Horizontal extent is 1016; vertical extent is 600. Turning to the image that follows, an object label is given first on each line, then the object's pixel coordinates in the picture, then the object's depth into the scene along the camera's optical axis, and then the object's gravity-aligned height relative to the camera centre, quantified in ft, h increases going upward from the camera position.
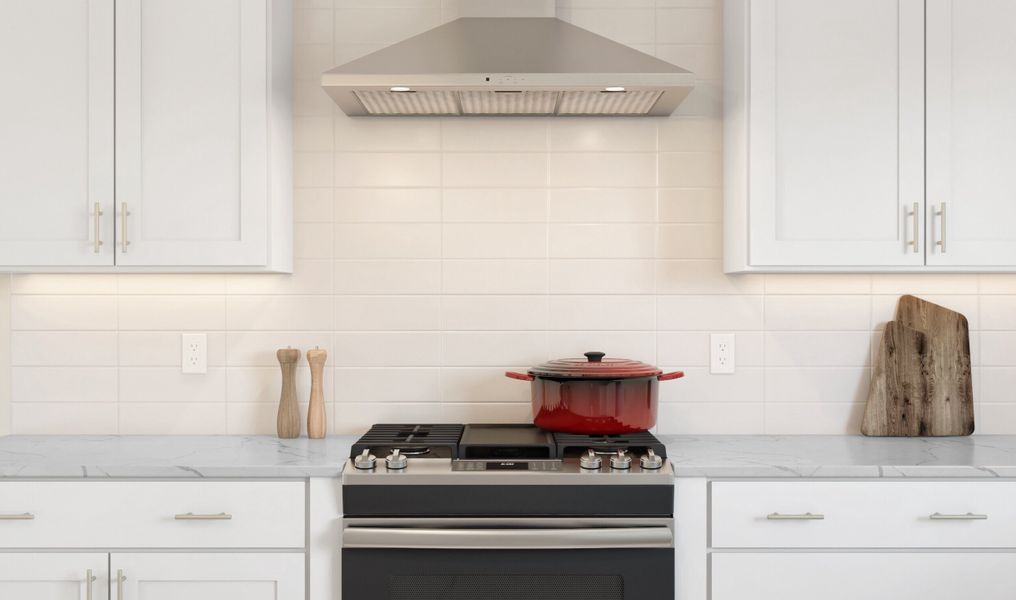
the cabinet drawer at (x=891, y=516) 6.30 -1.76
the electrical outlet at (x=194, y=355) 7.98 -0.61
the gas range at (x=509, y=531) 6.08 -1.83
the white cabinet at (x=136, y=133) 6.96 +1.45
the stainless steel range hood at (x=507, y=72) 6.47 +1.86
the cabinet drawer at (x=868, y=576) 6.30 -2.25
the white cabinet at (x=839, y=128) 6.98 +1.51
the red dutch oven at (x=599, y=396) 6.82 -0.87
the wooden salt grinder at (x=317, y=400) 7.66 -1.03
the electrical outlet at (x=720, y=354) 8.02 -0.58
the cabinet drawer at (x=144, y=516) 6.32 -1.79
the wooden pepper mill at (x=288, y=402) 7.64 -1.04
